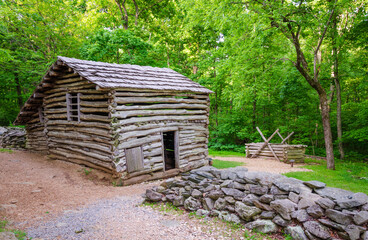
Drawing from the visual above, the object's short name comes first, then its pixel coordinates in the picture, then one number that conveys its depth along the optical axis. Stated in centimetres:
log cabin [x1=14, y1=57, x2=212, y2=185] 796
